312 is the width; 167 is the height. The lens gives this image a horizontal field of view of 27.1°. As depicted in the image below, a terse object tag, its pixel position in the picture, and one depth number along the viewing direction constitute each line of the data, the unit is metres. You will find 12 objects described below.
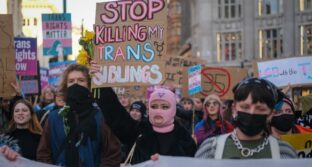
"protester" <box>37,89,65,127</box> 8.21
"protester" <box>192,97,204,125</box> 11.14
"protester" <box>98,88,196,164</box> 5.38
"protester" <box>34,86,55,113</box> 11.00
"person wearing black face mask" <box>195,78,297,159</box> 3.95
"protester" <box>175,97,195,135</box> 10.98
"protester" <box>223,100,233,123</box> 9.29
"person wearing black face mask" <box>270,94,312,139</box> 5.51
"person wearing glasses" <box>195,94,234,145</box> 8.13
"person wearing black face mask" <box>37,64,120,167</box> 5.19
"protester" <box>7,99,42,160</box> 6.26
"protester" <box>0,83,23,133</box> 7.38
